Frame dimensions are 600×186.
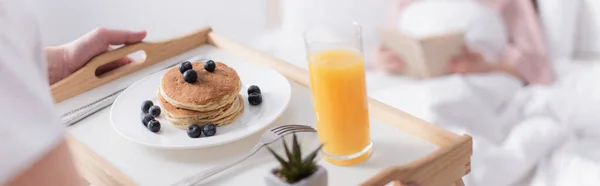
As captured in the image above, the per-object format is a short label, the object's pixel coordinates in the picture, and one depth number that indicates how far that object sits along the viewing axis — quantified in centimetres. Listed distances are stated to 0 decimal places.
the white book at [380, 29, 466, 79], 184
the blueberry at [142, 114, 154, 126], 104
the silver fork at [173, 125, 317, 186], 92
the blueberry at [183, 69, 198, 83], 102
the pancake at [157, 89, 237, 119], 100
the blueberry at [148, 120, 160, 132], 102
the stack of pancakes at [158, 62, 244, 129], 99
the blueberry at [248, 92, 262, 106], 107
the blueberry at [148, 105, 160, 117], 105
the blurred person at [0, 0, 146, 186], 67
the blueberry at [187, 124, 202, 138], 99
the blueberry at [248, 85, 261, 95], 109
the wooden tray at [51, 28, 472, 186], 89
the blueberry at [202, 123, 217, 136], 99
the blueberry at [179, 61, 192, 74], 105
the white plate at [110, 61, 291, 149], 98
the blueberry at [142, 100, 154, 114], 108
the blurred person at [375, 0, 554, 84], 189
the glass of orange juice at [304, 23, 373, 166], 89
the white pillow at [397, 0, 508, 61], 192
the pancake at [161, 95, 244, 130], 100
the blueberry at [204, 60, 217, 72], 105
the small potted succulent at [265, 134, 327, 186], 71
